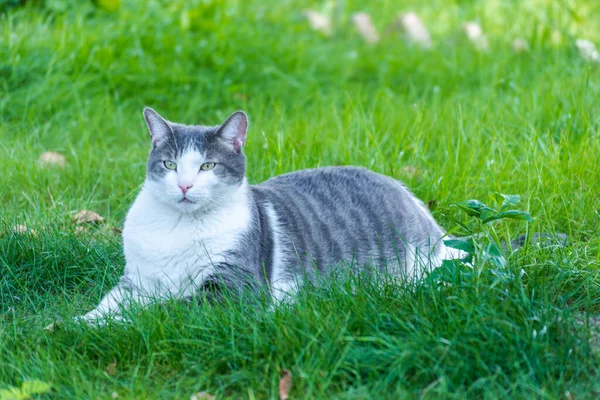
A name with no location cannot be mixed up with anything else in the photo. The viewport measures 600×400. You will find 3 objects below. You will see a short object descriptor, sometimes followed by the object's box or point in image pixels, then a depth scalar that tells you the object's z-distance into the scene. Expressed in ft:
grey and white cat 19.22
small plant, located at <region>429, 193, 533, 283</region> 17.46
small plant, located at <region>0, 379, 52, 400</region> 14.51
